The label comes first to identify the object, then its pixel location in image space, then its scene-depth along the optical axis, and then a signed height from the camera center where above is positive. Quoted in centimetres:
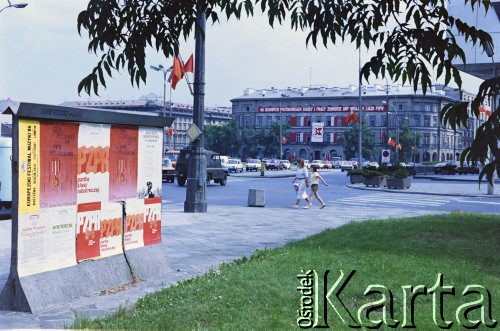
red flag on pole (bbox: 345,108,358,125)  5359 +335
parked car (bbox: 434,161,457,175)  6896 -71
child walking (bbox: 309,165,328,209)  2354 -63
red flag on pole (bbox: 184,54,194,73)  2574 +351
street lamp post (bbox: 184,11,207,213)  1958 +1
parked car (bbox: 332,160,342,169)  10379 -50
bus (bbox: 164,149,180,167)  5768 +43
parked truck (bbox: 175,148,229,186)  3978 -55
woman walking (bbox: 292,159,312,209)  2355 -67
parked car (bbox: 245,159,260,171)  8319 -73
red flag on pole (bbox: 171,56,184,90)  2525 +314
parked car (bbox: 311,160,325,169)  9610 -61
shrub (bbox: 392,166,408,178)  3869 -67
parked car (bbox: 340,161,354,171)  9091 -50
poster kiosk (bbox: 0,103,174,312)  698 -51
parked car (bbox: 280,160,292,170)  9375 -51
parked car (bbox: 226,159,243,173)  7402 -56
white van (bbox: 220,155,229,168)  7102 -9
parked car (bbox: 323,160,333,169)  9968 -63
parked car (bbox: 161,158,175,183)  4350 -74
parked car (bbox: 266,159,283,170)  9231 -65
